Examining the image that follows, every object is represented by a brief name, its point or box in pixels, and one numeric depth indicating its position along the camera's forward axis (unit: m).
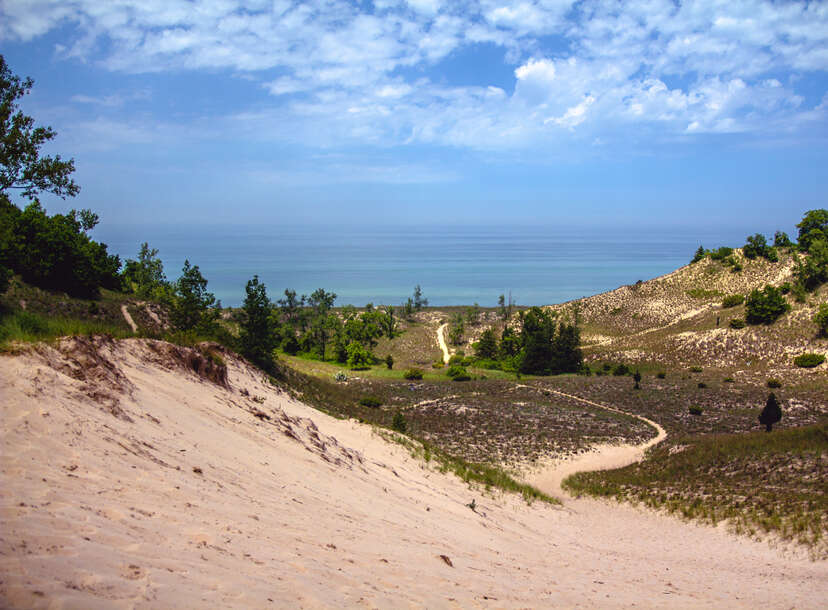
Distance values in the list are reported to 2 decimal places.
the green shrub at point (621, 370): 55.72
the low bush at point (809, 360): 48.97
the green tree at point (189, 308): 32.12
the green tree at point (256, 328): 32.97
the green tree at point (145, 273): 61.50
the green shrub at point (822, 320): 54.41
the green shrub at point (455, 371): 54.20
